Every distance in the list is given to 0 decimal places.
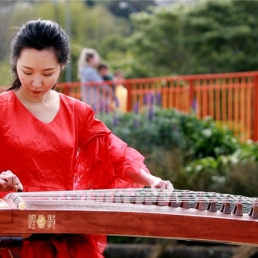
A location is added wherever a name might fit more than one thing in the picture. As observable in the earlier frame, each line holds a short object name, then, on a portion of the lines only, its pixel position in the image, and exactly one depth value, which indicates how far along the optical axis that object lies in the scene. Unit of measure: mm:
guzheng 4527
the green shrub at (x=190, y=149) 11336
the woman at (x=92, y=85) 14125
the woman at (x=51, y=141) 5152
